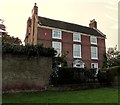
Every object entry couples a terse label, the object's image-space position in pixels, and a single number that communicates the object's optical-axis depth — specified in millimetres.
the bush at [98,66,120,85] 10723
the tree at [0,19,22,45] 18520
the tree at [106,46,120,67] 18560
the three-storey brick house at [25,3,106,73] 16274
